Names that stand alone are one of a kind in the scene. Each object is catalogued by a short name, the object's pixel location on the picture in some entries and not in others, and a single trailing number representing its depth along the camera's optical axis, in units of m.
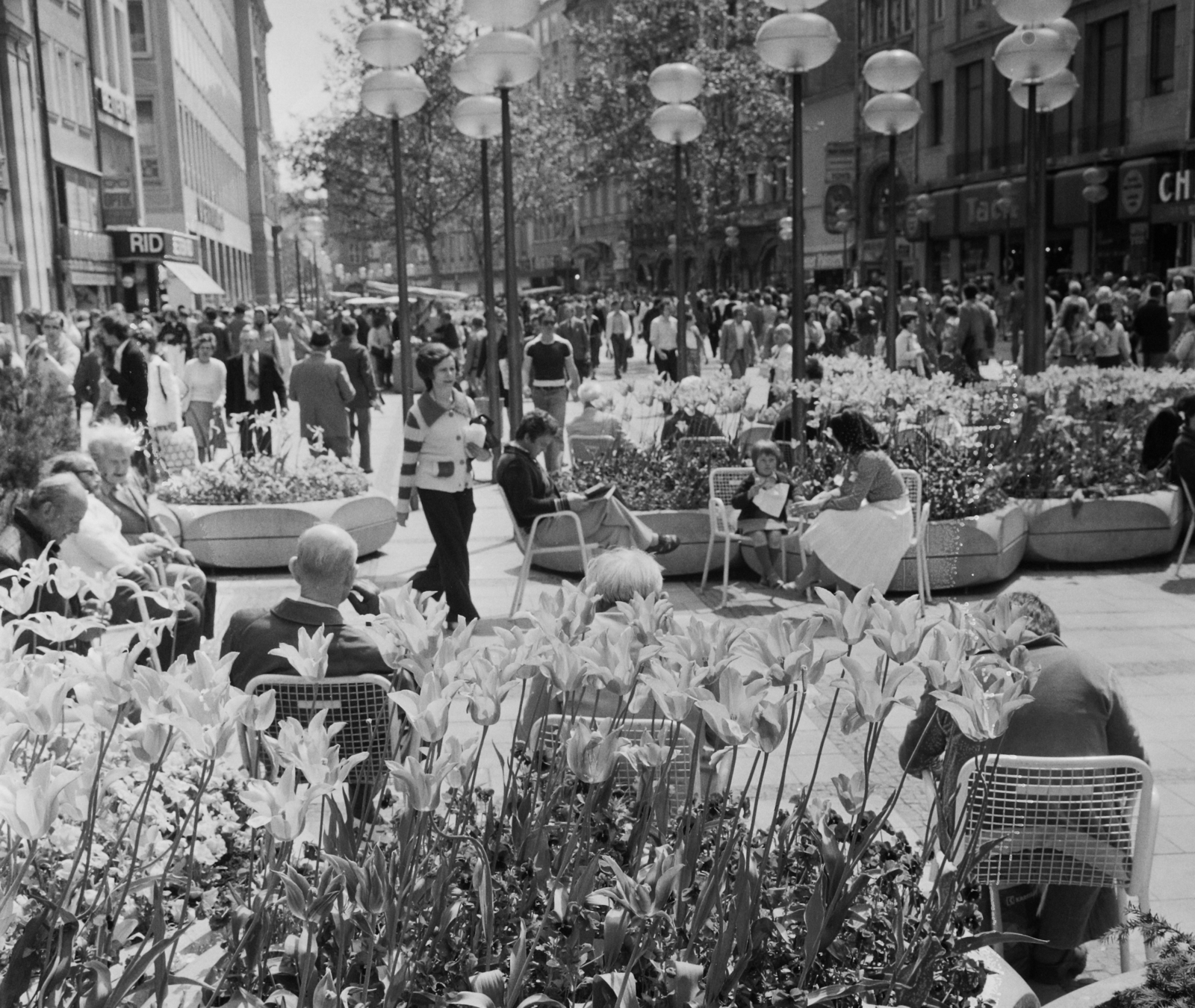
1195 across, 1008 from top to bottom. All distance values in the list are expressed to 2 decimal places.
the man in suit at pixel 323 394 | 13.08
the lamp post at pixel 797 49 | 11.34
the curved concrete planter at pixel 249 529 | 10.30
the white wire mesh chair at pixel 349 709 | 4.11
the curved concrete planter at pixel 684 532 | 10.03
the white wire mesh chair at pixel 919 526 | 8.67
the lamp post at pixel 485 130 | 15.07
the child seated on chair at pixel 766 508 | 9.59
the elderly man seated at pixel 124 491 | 7.16
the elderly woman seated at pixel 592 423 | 11.58
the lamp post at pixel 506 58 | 12.05
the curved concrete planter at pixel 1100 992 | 2.52
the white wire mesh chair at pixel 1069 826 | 3.60
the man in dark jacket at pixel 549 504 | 8.62
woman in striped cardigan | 8.38
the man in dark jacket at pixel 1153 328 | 22.91
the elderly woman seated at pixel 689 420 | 11.51
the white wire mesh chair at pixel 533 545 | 8.55
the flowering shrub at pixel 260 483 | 10.61
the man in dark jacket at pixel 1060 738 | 4.04
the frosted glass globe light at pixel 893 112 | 15.85
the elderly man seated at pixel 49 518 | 5.97
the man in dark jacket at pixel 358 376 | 15.04
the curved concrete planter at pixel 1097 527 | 10.02
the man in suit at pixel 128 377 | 14.57
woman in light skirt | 8.57
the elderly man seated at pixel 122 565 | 6.08
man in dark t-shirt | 15.91
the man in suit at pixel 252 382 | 15.73
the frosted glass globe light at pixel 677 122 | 16.11
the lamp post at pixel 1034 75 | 12.35
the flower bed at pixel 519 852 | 2.10
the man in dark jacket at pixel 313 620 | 4.57
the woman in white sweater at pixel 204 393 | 15.34
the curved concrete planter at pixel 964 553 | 9.30
